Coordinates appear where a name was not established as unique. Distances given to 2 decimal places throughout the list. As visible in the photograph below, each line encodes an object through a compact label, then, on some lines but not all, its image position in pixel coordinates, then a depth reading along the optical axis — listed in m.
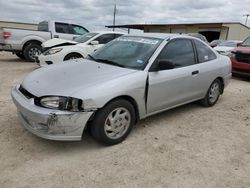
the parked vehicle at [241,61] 6.35
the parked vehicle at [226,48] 7.94
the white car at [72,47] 5.94
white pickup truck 7.71
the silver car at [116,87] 2.30
